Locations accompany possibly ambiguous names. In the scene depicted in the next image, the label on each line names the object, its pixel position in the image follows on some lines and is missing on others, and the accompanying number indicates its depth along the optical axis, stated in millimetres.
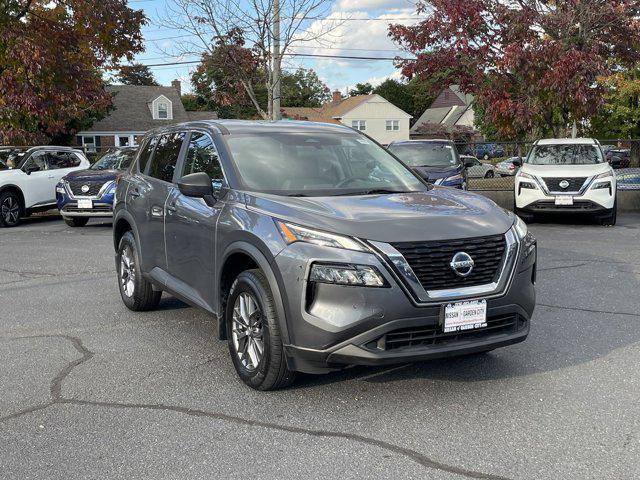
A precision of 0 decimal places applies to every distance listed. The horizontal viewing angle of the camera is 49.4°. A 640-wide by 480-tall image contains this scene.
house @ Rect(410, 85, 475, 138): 73506
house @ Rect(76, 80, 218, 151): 54562
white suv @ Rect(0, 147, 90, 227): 15477
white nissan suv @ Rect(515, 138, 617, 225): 13211
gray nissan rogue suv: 3996
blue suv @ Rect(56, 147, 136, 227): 14727
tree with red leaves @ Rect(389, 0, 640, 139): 16125
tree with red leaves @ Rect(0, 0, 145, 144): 17109
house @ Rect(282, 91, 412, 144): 67938
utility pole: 16906
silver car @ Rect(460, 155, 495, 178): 18969
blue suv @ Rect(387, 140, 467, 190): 14086
